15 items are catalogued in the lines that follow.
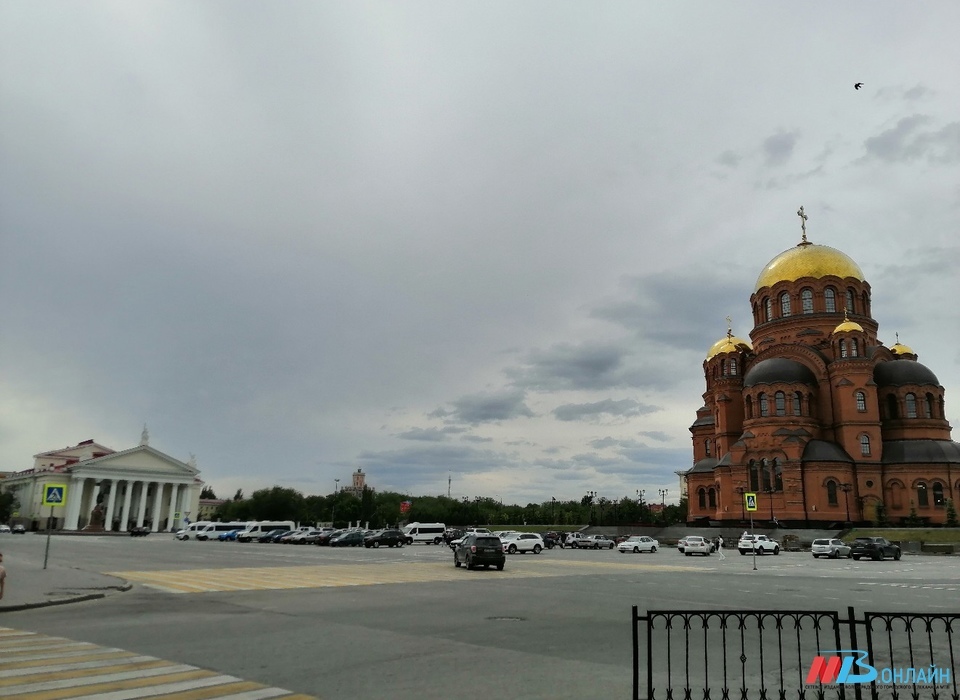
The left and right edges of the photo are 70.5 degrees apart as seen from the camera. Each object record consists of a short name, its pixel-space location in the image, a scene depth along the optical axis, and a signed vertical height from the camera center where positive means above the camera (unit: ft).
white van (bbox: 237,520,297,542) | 225.35 -9.84
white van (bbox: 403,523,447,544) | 215.10 -8.35
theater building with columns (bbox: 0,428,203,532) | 349.20 +2.31
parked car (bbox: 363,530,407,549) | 186.19 -9.36
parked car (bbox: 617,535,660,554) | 162.71 -7.48
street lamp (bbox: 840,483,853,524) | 195.08 +8.25
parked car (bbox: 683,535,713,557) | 151.74 -6.91
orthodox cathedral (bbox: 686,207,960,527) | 196.44 +31.75
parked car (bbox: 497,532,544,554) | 157.58 -7.76
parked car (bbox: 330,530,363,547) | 187.21 -9.77
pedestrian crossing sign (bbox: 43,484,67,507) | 78.49 -0.21
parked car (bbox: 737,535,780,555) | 157.58 -6.40
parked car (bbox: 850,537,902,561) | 137.49 -5.58
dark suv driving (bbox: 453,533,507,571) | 92.73 -5.92
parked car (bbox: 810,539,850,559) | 141.90 -6.07
